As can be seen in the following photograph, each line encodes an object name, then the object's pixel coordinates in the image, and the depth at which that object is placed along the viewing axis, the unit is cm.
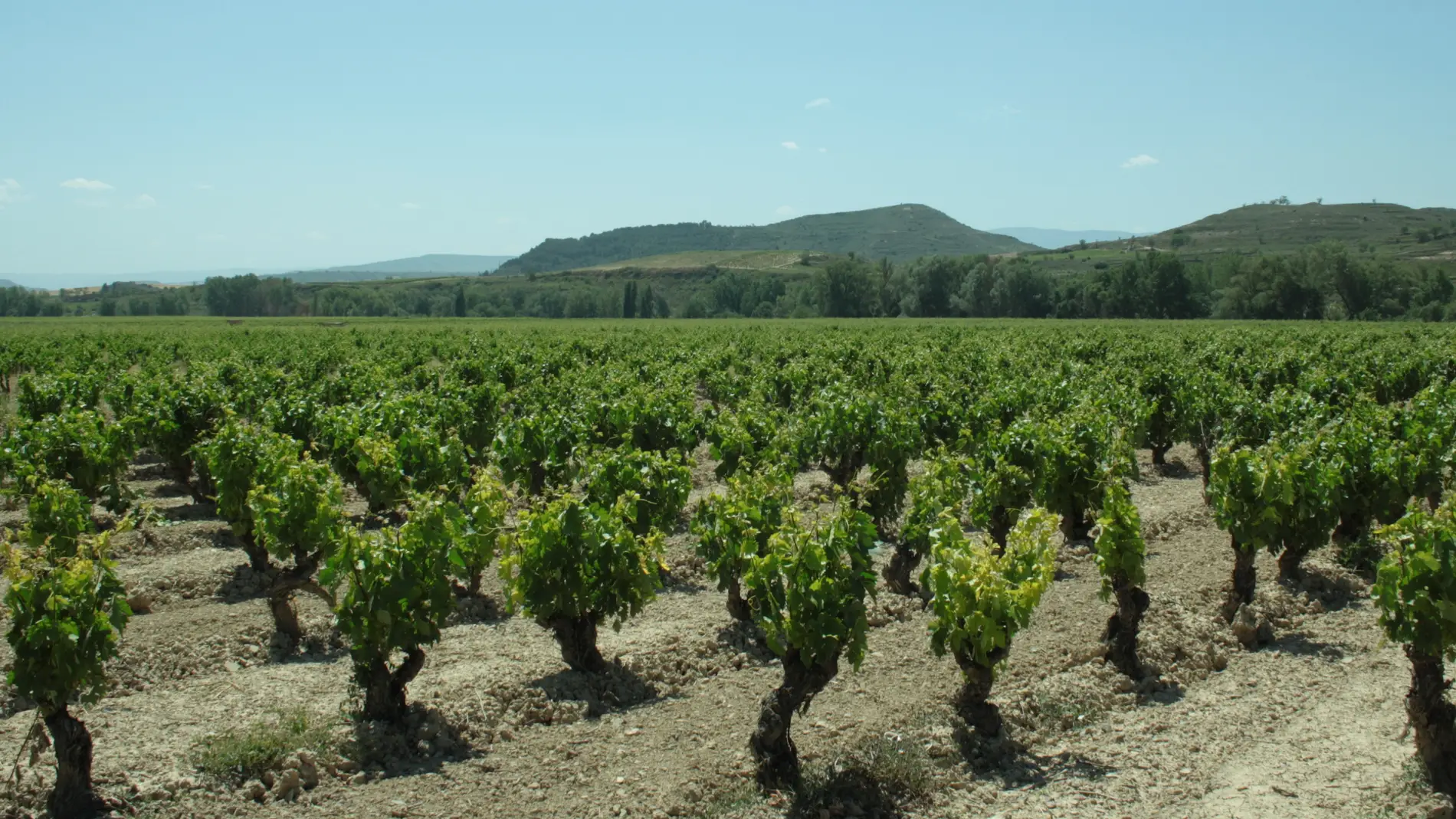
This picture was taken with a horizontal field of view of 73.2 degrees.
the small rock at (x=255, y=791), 659
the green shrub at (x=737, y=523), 912
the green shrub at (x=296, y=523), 915
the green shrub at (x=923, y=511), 998
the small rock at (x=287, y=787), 664
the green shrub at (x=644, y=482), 1104
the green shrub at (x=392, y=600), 746
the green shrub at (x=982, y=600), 711
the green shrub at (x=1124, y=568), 844
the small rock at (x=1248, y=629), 908
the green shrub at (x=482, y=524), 880
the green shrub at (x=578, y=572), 825
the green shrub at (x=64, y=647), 626
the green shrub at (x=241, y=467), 1092
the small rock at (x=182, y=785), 661
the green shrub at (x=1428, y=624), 641
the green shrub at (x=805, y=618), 685
